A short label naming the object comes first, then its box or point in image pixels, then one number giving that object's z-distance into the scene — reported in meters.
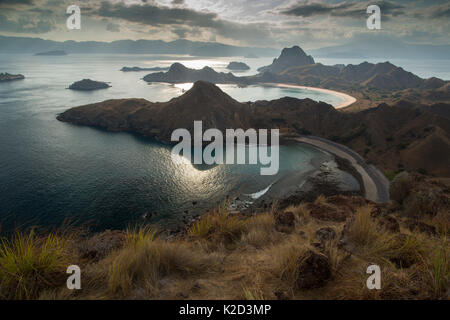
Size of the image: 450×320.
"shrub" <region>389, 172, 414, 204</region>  34.22
